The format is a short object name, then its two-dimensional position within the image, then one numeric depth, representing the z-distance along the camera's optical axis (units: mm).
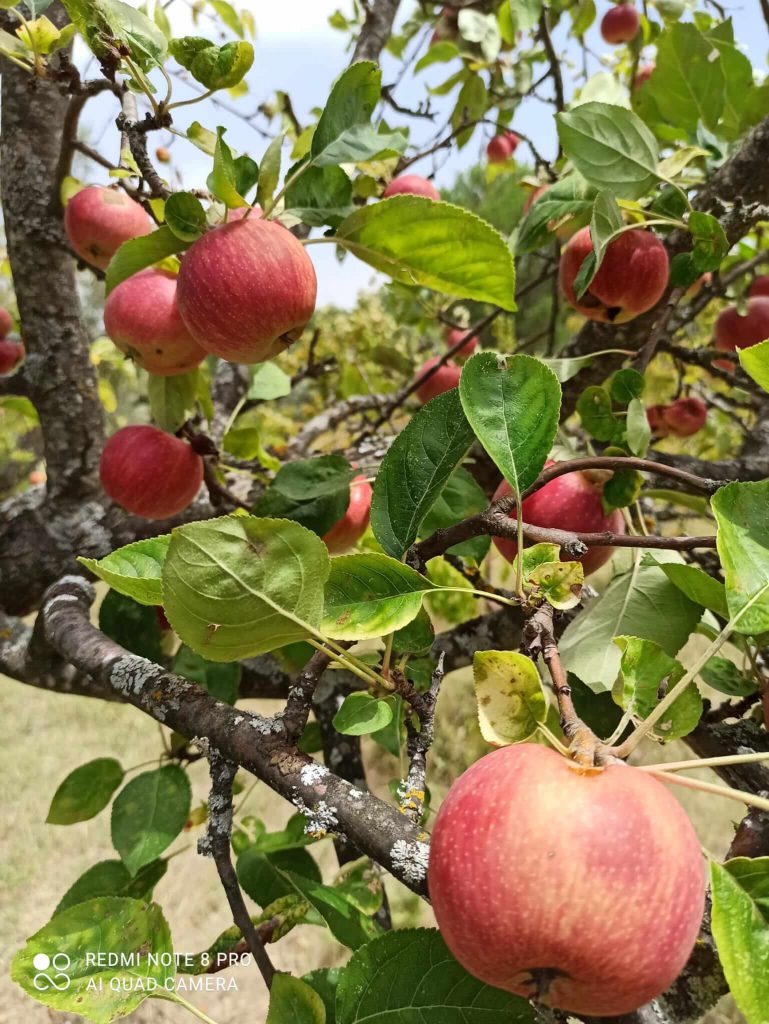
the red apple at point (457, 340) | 1623
